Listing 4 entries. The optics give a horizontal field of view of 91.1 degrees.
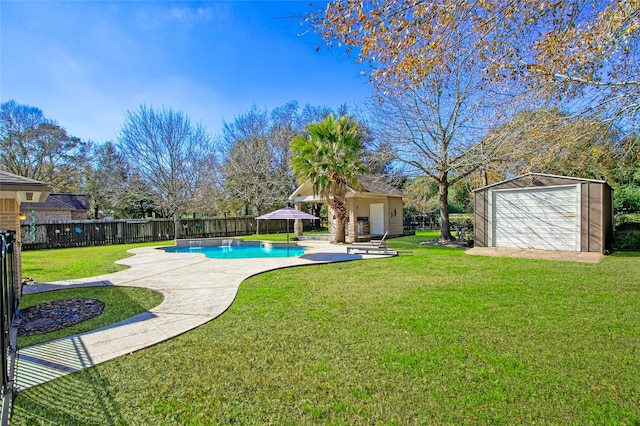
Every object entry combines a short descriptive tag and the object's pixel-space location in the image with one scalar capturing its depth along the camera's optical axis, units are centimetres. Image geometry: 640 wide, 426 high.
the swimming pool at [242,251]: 1480
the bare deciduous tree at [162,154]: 2355
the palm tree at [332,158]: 1603
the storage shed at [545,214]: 1103
